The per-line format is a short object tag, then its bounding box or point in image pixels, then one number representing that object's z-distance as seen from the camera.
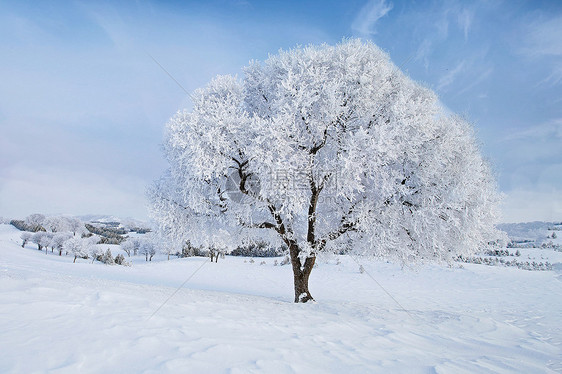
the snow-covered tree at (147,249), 60.43
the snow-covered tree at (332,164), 9.56
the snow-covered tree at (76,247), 48.29
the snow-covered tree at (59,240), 52.47
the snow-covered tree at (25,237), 59.12
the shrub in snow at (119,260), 42.59
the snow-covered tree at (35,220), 69.68
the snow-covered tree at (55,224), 68.63
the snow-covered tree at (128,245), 65.69
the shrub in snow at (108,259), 40.84
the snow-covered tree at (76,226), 72.25
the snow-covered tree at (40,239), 54.84
